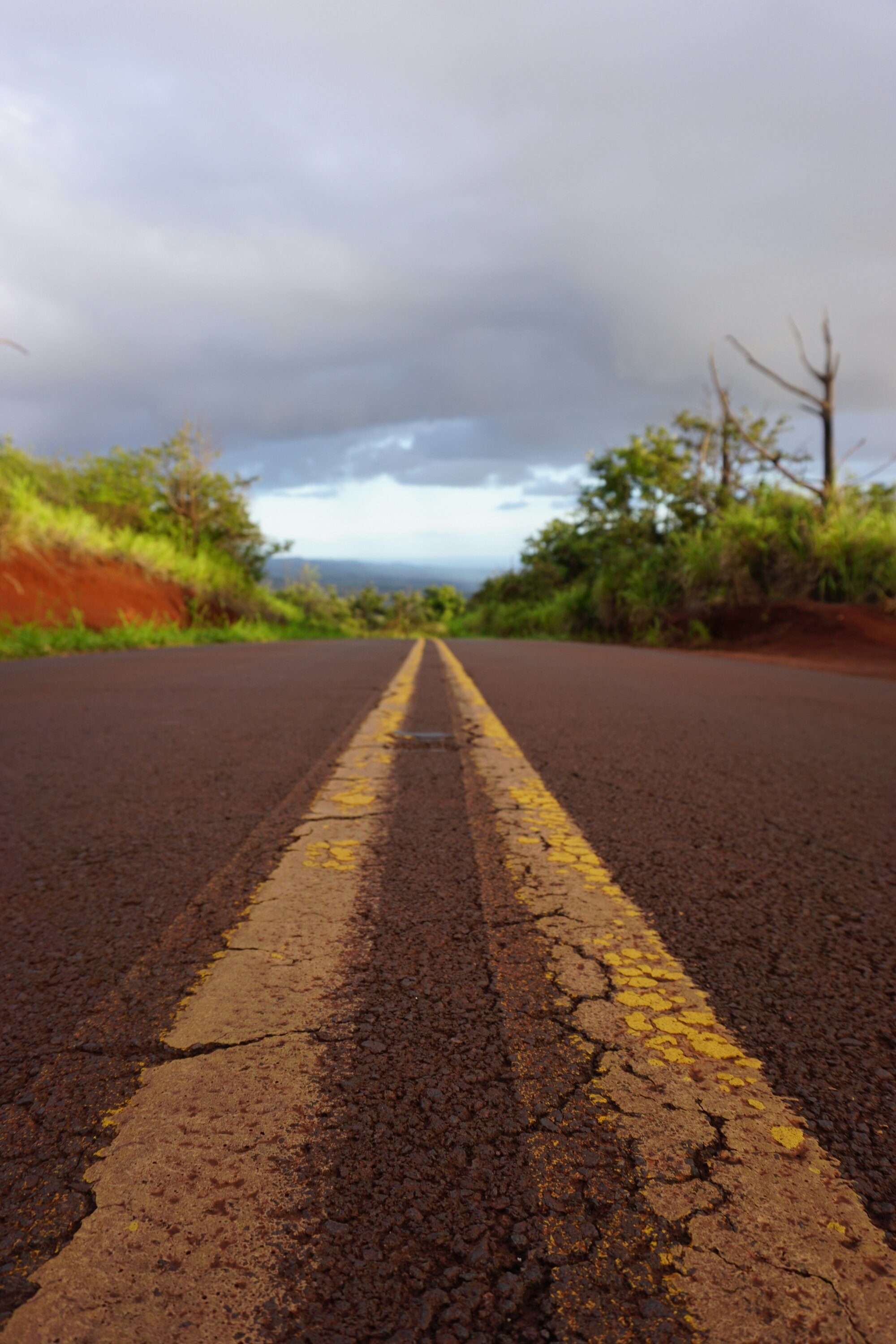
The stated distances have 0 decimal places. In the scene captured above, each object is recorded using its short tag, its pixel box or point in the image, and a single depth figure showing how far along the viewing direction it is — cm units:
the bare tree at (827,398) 1643
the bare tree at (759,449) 1572
